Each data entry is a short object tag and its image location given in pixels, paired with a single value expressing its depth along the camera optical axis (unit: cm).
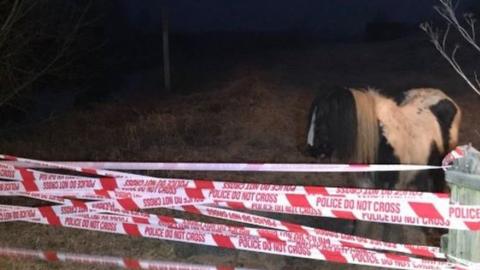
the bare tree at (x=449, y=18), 447
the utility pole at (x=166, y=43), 1384
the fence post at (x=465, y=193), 285
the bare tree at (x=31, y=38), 860
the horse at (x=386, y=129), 561
